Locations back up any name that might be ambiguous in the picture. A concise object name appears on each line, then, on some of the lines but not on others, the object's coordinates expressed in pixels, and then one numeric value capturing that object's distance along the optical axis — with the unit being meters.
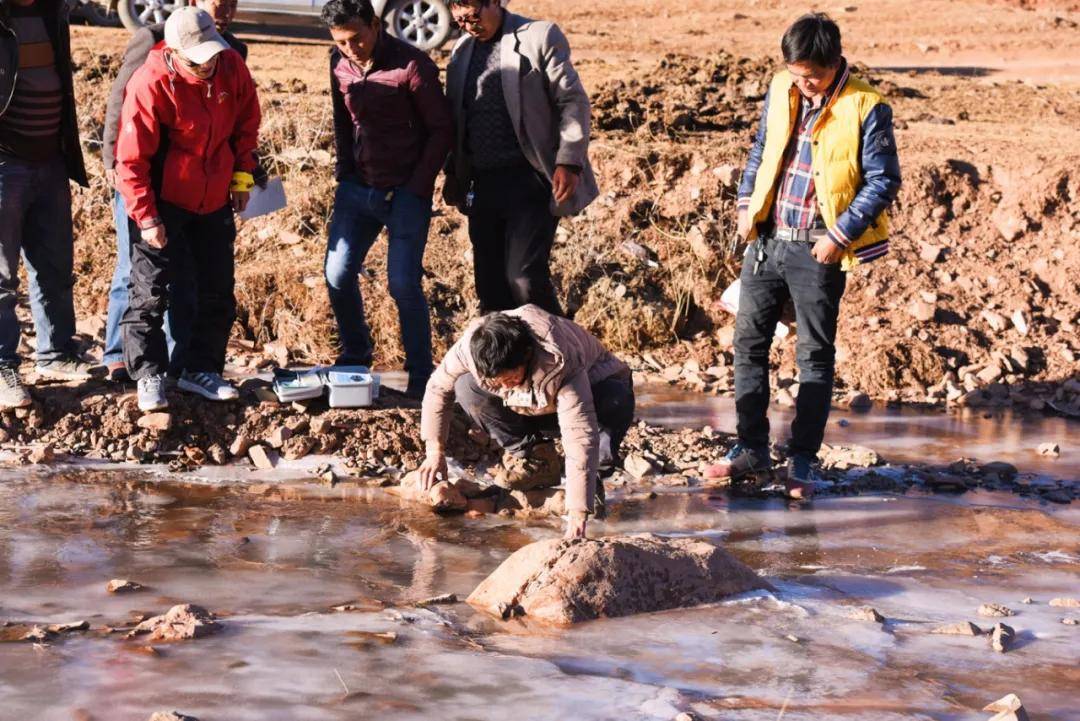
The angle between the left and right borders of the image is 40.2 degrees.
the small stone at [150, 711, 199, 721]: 3.58
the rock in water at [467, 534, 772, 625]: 4.56
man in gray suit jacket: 5.80
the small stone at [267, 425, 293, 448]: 6.17
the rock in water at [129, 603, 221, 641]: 4.20
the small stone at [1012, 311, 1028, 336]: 8.45
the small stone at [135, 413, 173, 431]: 6.08
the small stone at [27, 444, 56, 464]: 6.01
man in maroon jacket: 5.95
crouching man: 4.73
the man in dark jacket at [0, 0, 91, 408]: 5.81
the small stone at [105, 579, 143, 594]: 4.64
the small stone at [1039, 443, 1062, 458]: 6.93
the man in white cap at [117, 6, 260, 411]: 5.54
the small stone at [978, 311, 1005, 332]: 8.47
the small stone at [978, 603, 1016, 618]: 4.72
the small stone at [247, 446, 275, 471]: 6.12
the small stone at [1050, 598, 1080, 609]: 4.83
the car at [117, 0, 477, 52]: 11.68
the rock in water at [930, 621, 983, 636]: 4.53
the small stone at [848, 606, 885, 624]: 4.62
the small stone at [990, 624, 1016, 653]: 4.43
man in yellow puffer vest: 5.47
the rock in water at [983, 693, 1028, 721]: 3.74
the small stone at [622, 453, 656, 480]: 6.23
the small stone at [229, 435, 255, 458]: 6.14
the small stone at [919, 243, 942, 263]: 8.90
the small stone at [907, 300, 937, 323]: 8.42
